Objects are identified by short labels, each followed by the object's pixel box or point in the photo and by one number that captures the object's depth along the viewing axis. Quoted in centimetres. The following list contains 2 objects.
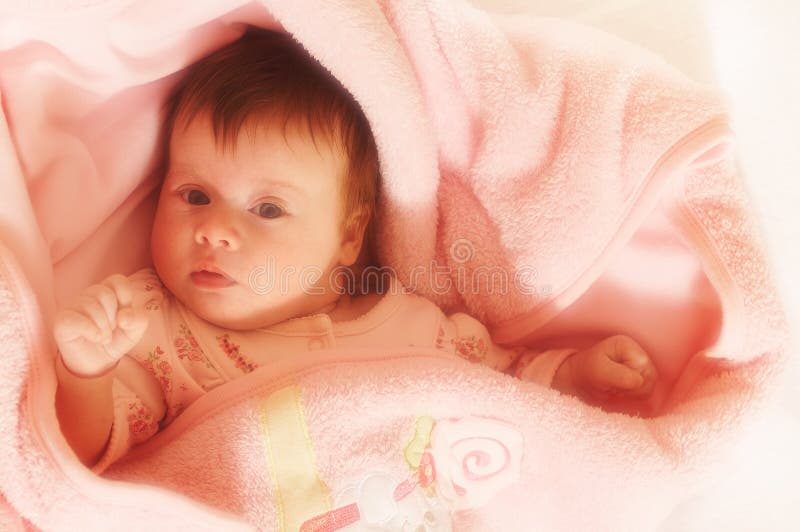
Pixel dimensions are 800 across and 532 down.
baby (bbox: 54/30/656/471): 89
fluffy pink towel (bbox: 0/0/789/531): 83
